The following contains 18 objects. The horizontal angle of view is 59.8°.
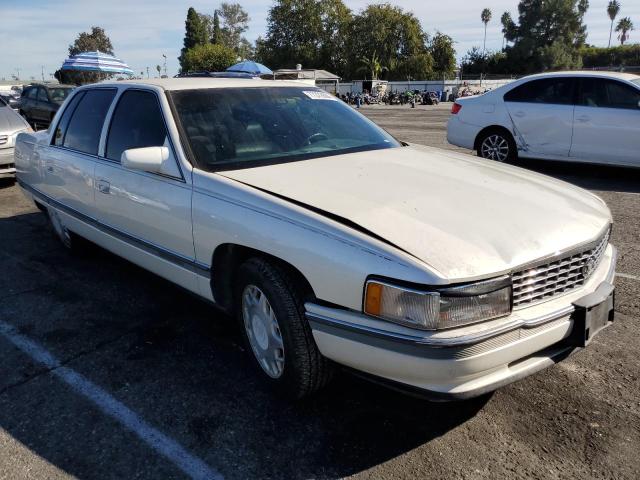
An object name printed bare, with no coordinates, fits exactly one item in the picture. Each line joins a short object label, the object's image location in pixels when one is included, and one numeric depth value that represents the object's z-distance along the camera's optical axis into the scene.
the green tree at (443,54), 79.81
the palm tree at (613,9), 136.80
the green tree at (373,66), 73.69
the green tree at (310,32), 85.81
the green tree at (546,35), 90.81
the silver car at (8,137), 8.70
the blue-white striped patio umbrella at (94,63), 21.17
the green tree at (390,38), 77.44
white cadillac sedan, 2.19
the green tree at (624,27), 134.77
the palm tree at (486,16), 144.88
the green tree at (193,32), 94.50
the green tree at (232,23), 103.75
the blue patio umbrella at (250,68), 21.94
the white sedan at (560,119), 7.60
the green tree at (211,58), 70.25
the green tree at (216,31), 98.62
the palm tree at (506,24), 101.38
